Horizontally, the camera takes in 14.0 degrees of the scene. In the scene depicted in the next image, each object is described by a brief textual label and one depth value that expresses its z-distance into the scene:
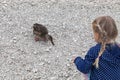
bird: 7.40
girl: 4.19
